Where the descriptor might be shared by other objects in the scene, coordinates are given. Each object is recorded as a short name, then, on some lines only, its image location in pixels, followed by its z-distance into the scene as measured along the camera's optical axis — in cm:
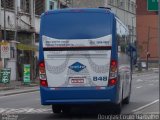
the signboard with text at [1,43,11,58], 4162
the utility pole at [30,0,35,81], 5639
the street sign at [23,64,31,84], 4509
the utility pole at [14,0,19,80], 5300
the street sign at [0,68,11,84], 4300
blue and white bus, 1833
